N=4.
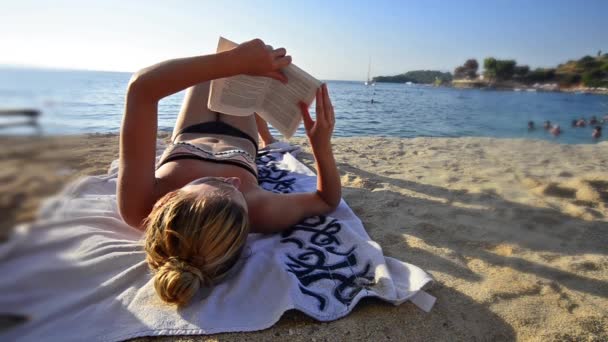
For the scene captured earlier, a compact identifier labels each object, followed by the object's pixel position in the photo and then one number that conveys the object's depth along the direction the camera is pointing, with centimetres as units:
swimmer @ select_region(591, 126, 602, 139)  805
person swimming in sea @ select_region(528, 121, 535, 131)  958
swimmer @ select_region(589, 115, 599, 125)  1051
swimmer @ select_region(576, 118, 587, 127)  1016
